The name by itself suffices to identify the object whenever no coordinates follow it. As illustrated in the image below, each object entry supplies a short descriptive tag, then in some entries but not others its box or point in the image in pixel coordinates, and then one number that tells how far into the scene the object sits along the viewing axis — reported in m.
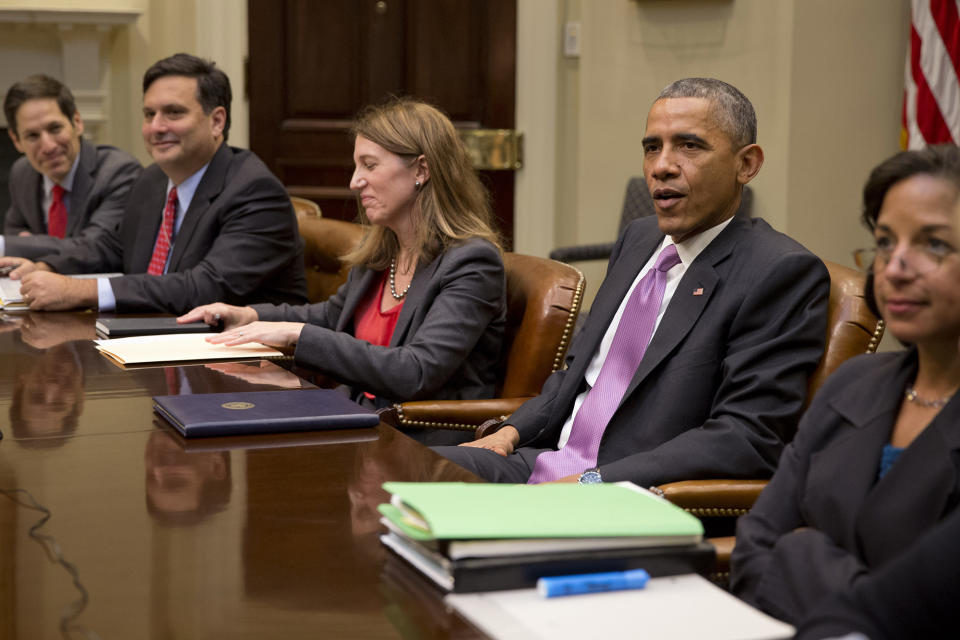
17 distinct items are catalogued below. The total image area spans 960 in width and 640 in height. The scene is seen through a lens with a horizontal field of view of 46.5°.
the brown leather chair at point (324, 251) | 3.47
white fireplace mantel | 5.68
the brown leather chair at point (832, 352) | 1.74
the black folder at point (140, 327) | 2.64
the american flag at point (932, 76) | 4.12
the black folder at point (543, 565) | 1.04
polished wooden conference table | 1.02
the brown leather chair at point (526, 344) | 2.37
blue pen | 1.03
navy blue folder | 1.70
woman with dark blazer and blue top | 1.24
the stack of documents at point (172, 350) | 2.34
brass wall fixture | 5.54
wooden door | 5.51
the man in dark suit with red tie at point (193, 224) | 3.13
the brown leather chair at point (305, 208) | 3.97
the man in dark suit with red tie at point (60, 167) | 4.30
